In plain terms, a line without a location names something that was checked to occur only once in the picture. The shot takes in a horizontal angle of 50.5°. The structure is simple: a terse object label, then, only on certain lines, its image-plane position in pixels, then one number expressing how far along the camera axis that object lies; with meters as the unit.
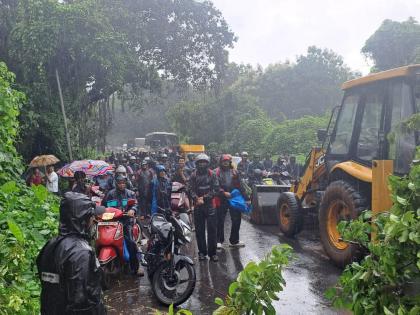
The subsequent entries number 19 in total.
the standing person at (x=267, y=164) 16.19
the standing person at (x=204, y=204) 6.82
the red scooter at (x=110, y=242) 5.47
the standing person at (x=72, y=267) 2.45
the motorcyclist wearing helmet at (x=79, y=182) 7.34
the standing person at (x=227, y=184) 7.35
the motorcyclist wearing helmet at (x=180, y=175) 9.62
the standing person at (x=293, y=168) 15.16
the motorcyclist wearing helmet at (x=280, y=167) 13.86
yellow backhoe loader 5.56
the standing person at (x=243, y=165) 14.24
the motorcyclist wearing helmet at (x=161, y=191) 8.62
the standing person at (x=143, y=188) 9.53
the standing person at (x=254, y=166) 14.08
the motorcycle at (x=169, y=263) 5.01
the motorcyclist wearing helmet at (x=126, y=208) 6.04
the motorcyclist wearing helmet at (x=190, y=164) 13.47
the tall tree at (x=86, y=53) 11.49
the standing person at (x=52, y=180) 9.24
